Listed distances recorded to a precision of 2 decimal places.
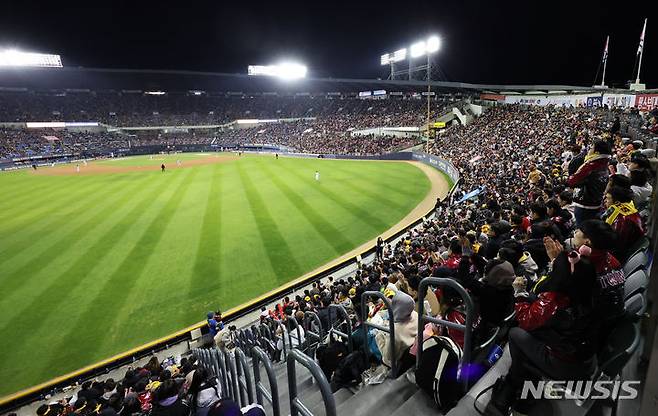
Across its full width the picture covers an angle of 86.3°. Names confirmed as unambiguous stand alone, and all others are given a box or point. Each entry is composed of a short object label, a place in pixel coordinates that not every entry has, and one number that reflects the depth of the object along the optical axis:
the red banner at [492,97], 48.40
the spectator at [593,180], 5.84
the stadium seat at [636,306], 2.70
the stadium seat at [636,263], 3.42
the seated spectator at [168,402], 4.23
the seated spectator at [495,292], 3.23
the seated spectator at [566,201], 6.95
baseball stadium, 2.84
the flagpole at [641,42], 29.14
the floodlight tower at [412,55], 52.09
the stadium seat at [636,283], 2.98
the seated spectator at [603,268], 2.77
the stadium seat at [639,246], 3.83
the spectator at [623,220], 4.00
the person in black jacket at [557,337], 2.73
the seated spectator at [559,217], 6.05
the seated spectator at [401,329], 3.81
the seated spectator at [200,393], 3.85
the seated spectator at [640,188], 5.54
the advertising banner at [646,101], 27.09
